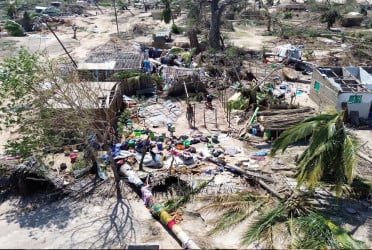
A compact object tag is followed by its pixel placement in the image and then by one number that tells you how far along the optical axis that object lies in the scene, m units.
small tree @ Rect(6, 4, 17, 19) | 39.78
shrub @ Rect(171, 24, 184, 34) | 32.84
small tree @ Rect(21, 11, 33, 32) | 35.34
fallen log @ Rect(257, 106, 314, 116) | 14.69
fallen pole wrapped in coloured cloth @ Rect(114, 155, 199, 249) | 8.78
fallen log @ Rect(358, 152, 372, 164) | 10.94
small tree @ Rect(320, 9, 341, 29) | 33.06
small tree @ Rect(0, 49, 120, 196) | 10.57
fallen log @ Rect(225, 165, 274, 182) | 11.32
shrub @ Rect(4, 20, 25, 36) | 30.67
